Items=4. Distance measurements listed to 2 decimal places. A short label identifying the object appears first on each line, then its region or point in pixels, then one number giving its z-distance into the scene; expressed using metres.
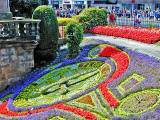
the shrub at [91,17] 20.09
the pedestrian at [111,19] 20.81
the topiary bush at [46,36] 14.28
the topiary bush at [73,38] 14.83
